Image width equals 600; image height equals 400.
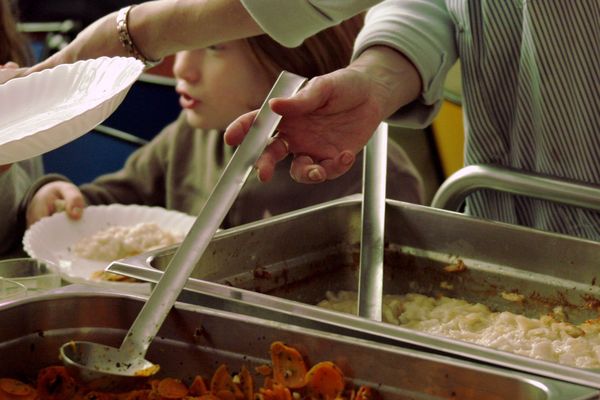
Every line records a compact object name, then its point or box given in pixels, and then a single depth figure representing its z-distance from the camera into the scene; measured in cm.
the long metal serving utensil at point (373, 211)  150
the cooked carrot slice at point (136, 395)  131
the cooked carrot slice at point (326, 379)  129
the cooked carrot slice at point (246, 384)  132
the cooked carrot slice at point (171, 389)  133
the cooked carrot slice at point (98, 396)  131
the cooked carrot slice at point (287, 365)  130
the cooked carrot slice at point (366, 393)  128
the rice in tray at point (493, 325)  143
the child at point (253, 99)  213
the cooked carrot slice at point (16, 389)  131
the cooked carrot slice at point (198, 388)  133
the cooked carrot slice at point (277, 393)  130
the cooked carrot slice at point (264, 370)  132
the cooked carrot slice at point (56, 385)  132
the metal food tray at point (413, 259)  151
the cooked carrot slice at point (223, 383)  133
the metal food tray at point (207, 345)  126
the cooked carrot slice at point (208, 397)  132
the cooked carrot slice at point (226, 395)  133
